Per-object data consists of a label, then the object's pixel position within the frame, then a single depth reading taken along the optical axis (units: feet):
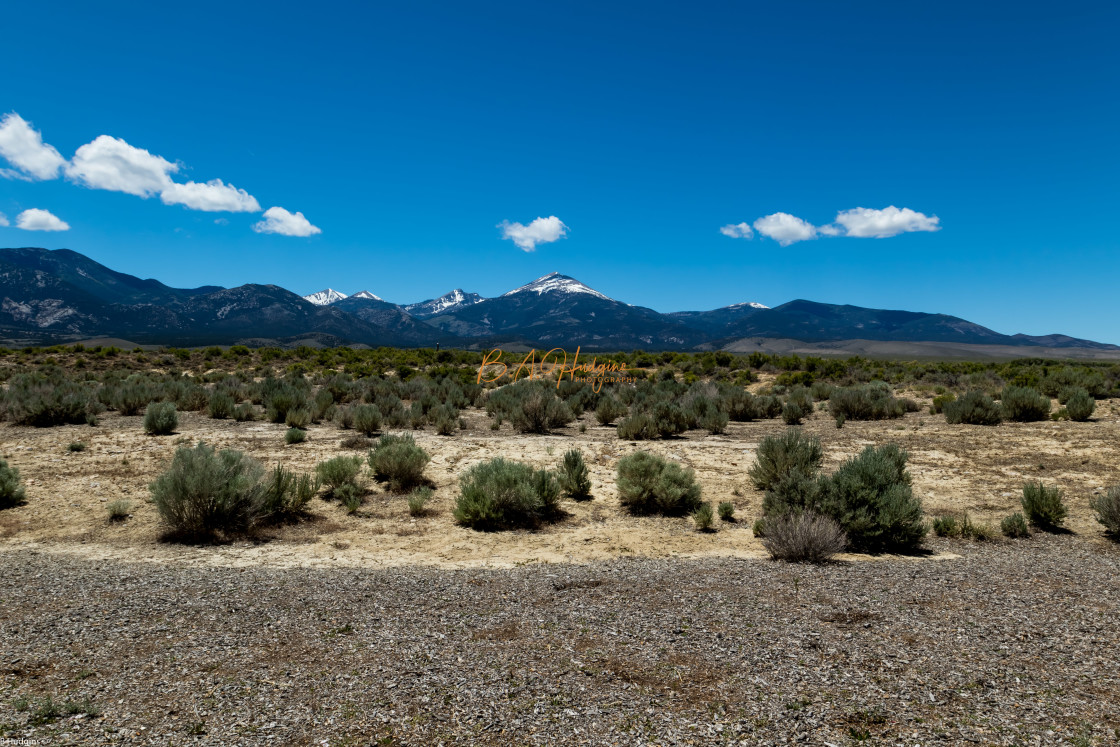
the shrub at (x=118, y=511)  30.99
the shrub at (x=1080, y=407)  58.95
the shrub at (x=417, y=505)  34.27
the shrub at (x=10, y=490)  32.37
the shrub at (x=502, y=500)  32.60
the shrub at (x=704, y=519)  32.33
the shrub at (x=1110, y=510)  28.19
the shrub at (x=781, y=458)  39.13
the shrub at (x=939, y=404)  71.56
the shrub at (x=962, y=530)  29.22
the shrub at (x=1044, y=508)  30.22
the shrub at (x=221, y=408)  63.72
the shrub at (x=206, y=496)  28.37
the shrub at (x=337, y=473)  37.37
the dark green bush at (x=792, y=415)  69.00
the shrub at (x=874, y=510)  27.17
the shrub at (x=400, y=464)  39.60
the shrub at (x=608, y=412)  69.87
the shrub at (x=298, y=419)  59.16
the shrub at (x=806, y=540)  24.27
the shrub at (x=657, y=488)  35.63
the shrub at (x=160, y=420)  52.13
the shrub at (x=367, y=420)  56.75
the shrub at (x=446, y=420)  58.23
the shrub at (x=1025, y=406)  61.98
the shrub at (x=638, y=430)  58.49
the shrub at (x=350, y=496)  34.40
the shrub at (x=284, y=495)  31.58
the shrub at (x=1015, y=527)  29.30
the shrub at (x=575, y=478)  38.68
